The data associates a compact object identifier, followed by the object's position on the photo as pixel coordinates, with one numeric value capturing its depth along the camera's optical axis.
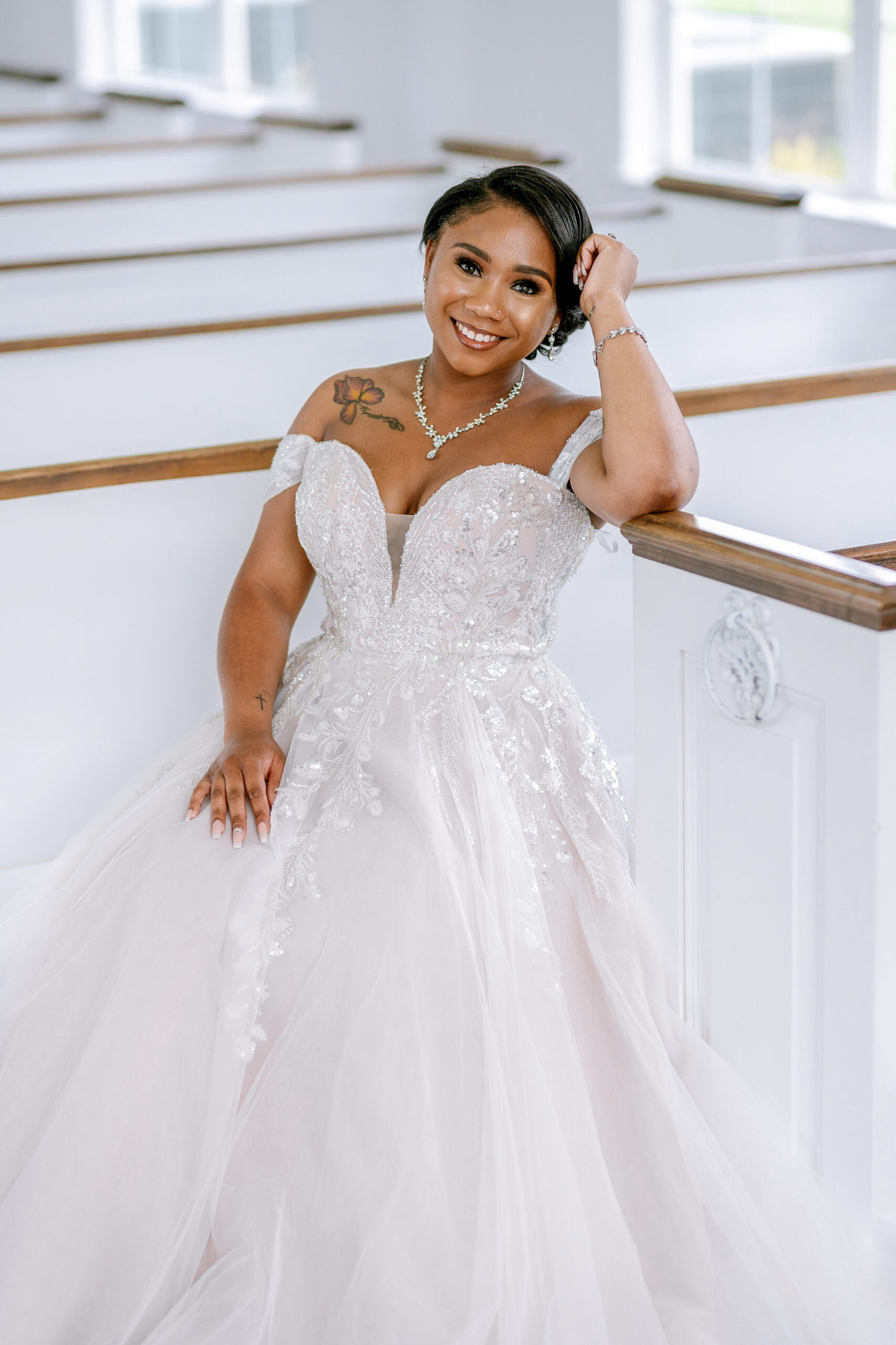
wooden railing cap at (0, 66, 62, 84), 8.22
